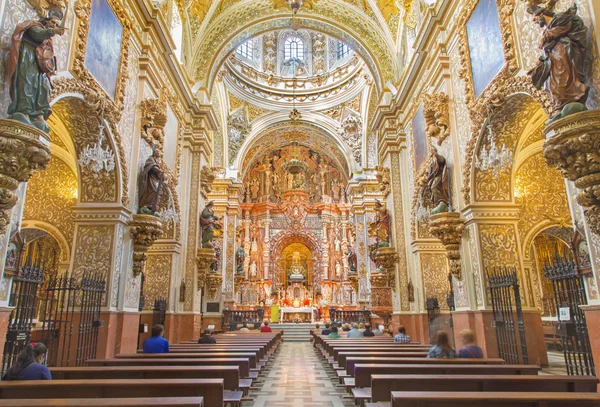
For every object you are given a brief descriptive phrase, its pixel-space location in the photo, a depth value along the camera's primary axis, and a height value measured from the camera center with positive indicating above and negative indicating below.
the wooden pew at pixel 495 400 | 2.98 -0.59
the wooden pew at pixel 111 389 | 3.59 -0.59
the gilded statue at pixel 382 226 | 13.63 +2.67
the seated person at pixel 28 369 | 4.16 -0.49
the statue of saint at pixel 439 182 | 8.80 +2.60
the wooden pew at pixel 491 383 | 3.82 -0.62
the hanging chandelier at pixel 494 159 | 7.86 +2.71
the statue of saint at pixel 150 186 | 8.73 +2.54
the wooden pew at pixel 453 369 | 4.73 -0.62
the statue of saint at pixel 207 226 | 13.23 +2.64
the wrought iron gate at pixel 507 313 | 6.81 -0.03
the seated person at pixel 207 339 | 9.40 -0.51
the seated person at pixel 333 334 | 12.45 -0.59
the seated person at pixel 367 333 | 12.65 -0.57
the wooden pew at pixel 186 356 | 6.16 -0.57
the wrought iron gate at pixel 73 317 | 6.38 -0.01
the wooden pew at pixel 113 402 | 2.78 -0.55
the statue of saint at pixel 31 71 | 4.80 +2.71
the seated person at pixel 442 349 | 5.95 -0.50
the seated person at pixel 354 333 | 12.11 -0.54
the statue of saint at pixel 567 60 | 4.61 +2.62
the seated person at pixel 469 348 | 5.97 -0.49
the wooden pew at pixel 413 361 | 5.43 -0.62
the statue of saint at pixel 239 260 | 23.80 +2.93
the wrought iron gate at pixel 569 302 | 6.21 +0.13
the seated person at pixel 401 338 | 9.63 -0.55
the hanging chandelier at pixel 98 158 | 7.91 +2.82
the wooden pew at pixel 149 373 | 4.49 -0.58
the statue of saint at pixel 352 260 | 23.03 +2.74
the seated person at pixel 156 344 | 6.84 -0.44
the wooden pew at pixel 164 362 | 5.46 -0.57
